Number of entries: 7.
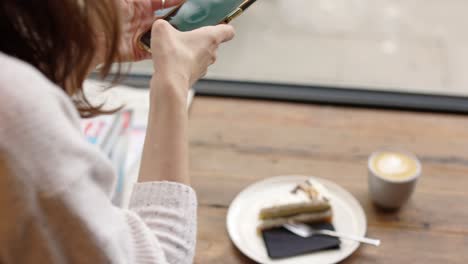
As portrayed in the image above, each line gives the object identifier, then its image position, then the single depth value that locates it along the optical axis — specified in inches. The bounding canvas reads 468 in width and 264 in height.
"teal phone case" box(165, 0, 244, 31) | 32.0
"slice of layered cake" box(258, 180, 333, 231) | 37.6
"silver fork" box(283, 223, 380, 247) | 36.7
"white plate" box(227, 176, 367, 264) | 36.1
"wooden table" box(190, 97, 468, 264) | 37.3
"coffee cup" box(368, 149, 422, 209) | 37.6
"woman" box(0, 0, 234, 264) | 18.8
